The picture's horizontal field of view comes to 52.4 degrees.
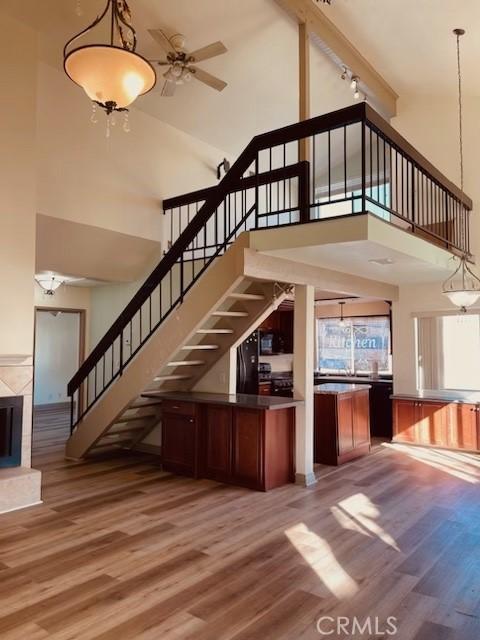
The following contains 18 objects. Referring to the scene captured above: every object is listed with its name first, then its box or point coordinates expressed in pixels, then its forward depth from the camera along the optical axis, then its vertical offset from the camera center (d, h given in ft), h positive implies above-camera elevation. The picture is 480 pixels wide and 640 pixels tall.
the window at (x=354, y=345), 30.14 +0.54
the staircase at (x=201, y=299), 15.03 +1.97
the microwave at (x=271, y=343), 31.37 +0.67
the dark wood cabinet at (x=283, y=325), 33.22 +1.90
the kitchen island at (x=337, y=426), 20.66 -3.15
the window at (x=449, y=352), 24.02 +0.08
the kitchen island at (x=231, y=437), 17.03 -3.12
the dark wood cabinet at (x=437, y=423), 22.67 -3.38
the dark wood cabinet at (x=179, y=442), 18.60 -3.47
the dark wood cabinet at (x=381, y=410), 27.15 -3.17
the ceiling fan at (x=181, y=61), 15.39 +9.63
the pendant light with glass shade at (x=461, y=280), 17.97 +3.34
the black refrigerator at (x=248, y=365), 27.40 -0.70
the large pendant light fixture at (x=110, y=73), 7.93 +4.68
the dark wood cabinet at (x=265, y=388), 29.09 -2.12
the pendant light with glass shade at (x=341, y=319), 31.65 +2.22
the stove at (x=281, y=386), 30.07 -2.07
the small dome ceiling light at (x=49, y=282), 23.02 +3.34
